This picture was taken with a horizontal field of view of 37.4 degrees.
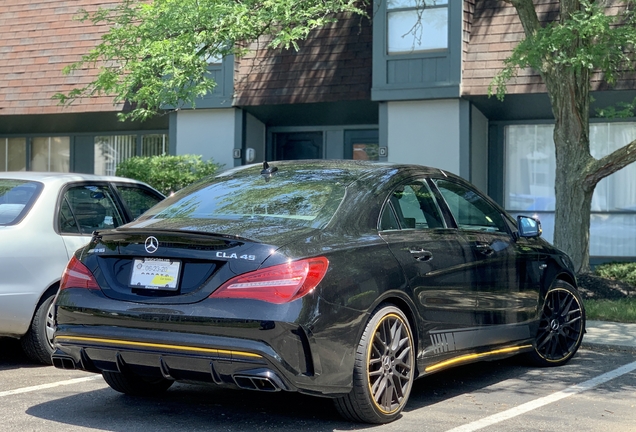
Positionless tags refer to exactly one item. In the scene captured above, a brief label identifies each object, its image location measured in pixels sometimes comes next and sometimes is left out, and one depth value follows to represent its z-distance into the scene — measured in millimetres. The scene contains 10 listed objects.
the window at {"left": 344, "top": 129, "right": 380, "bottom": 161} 17453
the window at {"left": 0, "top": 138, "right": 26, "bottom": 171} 21172
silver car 7148
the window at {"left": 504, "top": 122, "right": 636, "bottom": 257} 15664
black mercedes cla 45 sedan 4973
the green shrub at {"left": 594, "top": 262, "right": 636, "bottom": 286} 12749
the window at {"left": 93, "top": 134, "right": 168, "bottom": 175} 19734
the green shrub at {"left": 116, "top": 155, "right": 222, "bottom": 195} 16562
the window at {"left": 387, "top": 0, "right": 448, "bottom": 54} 15469
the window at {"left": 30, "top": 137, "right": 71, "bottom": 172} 20656
